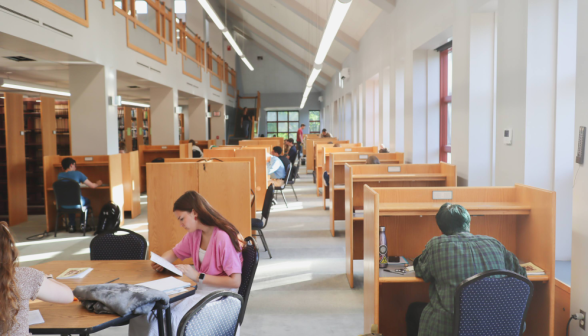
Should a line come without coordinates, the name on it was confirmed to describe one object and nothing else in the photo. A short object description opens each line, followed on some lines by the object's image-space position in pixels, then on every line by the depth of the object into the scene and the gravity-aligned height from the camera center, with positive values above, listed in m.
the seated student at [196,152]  11.29 -0.27
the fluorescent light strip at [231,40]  10.14 +2.60
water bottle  2.76 -0.70
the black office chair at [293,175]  9.42 -0.74
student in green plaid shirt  2.13 -0.59
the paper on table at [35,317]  1.92 -0.75
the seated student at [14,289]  1.64 -0.55
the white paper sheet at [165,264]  2.50 -0.68
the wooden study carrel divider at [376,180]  4.30 -0.42
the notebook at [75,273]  2.54 -0.74
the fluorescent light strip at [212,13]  6.87 +2.23
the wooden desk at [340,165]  6.15 -0.38
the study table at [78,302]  1.89 -0.75
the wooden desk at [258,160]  7.82 -0.34
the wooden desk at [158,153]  9.92 -0.25
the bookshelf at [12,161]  6.92 -0.28
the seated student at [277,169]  8.28 -0.54
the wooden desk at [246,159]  5.45 -0.25
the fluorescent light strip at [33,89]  10.19 +1.32
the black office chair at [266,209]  4.96 -0.76
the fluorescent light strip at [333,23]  4.62 +1.37
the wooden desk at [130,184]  7.54 -0.71
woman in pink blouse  2.50 -0.65
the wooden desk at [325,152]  8.68 -0.25
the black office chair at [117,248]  3.10 -0.72
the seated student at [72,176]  6.43 -0.47
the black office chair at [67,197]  6.19 -0.75
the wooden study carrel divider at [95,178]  6.68 -0.55
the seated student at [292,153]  11.46 -0.34
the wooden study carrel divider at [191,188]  3.89 -0.44
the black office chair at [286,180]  8.30 -0.76
